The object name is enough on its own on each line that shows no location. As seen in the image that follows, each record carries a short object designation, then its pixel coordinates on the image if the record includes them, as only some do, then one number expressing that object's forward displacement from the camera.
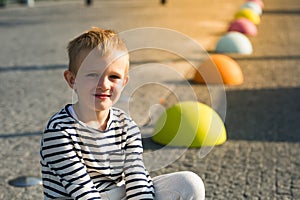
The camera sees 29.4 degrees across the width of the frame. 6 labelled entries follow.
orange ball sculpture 8.60
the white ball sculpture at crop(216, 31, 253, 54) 11.30
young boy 3.10
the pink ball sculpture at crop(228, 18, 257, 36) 13.84
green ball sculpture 5.79
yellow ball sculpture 15.82
